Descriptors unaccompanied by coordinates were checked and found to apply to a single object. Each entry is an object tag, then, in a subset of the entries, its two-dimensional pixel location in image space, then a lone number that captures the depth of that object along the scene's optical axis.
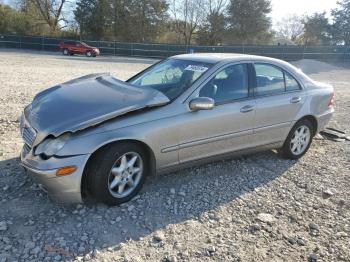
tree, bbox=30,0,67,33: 45.56
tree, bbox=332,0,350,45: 45.72
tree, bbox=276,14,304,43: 59.84
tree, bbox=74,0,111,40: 43.08
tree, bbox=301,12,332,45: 47.88
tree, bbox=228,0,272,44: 43.69
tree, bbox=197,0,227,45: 44.53
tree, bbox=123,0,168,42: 42.71
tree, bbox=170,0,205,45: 47.24
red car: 33.09
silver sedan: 3.53
